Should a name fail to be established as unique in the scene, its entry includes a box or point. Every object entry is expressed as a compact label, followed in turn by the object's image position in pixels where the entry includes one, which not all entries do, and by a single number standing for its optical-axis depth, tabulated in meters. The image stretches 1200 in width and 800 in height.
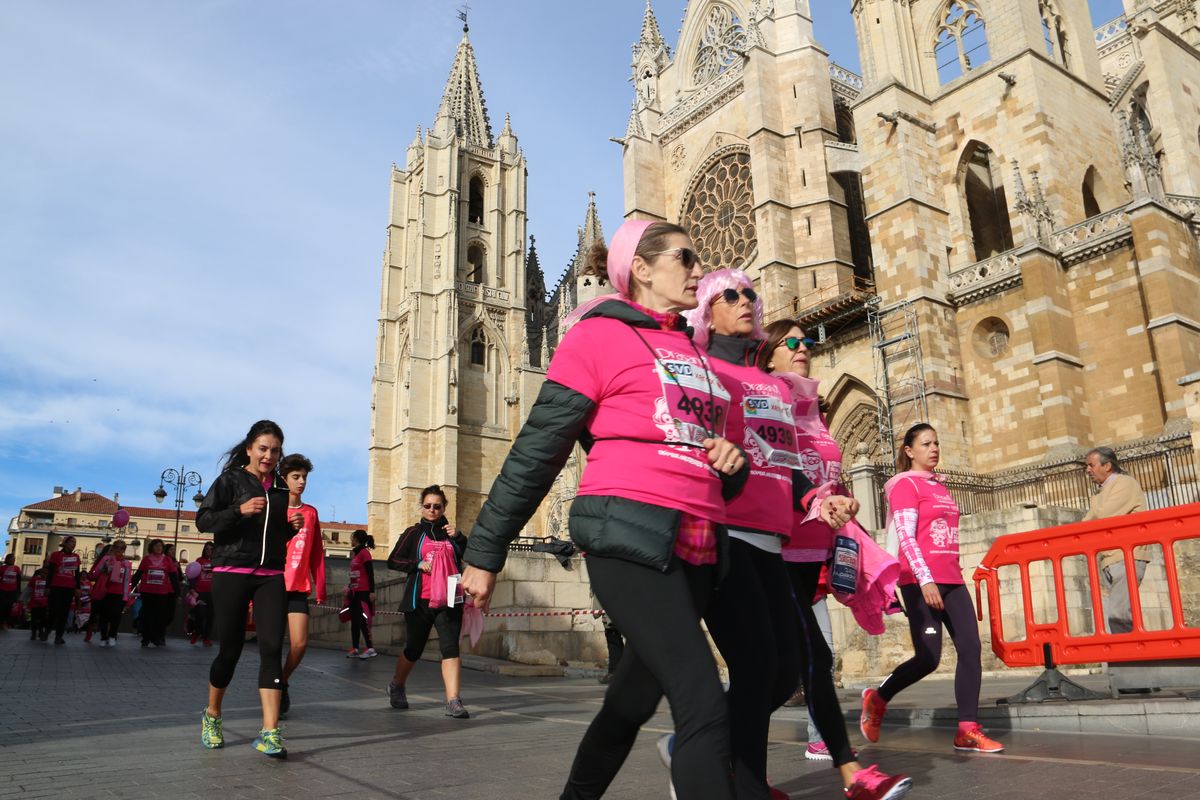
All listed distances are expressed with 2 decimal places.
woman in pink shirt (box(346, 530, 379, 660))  11.43
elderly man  6.68
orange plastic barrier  5.22
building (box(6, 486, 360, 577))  75.50
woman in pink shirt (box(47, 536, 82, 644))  13.94
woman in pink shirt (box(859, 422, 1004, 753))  4.54
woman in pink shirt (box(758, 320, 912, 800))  3.08
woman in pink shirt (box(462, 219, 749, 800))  2.11
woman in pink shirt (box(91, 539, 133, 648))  13.66
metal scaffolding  18.94
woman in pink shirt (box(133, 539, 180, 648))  13.03
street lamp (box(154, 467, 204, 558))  27.63
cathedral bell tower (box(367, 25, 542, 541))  41.69
